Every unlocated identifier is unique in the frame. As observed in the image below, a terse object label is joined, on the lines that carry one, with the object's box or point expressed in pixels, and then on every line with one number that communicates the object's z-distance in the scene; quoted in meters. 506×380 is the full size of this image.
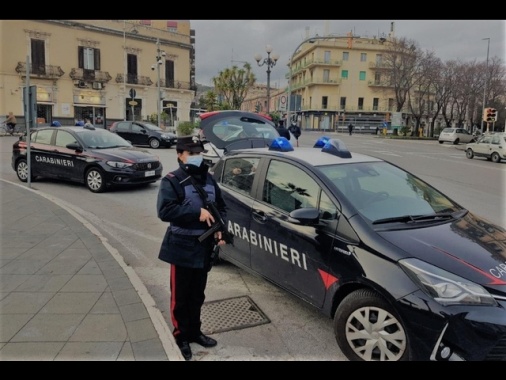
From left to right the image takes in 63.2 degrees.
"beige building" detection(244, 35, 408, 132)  74.38
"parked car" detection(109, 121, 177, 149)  21.20
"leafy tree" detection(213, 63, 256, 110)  39.12
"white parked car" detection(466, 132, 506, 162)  20.44
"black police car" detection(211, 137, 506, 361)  2.61
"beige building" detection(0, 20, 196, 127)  40.17
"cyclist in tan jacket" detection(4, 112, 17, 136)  28.30
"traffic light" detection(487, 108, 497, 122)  28.47
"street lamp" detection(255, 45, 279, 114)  23.41
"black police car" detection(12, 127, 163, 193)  9.68
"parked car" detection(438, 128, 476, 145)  36.09
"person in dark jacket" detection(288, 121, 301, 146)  16.18
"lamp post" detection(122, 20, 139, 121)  46.73
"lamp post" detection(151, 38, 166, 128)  35.94
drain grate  3.66
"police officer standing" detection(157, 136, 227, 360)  2.96
